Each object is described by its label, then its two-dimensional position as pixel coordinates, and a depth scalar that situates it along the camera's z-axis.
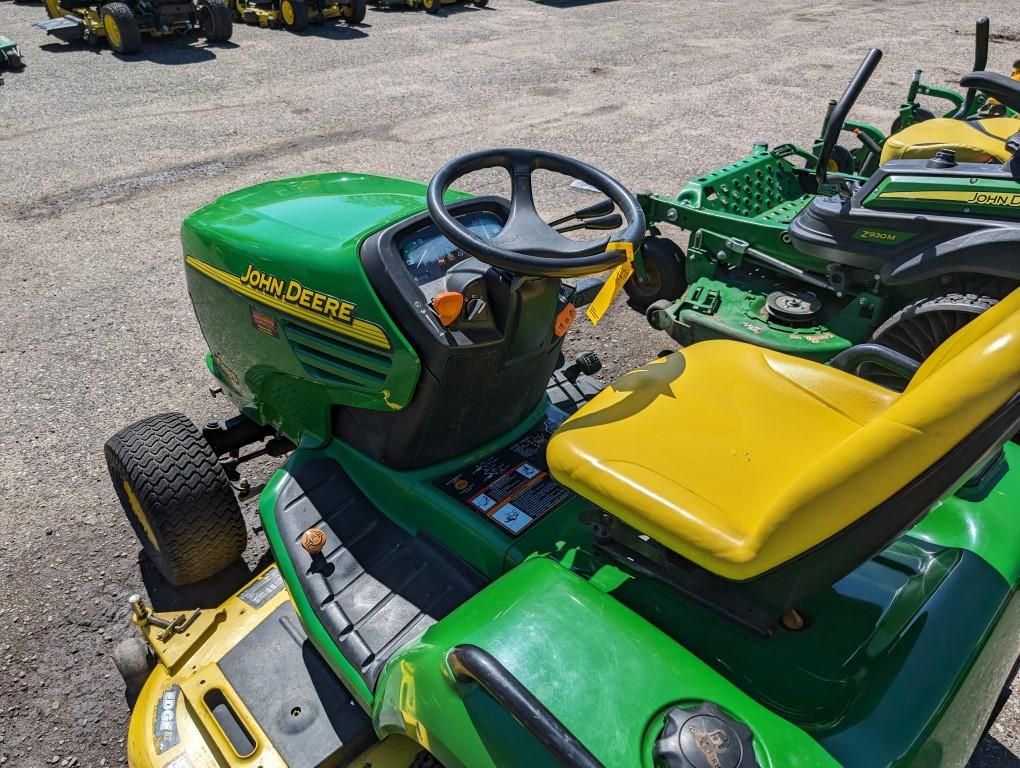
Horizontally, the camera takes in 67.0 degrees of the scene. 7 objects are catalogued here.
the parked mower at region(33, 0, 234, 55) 9.86
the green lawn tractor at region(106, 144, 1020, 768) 1.24
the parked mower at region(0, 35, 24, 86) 9.09
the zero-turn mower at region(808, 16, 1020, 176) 4.35
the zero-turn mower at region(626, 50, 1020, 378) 3.31
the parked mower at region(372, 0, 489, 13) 13.09
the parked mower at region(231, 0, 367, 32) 11.27
